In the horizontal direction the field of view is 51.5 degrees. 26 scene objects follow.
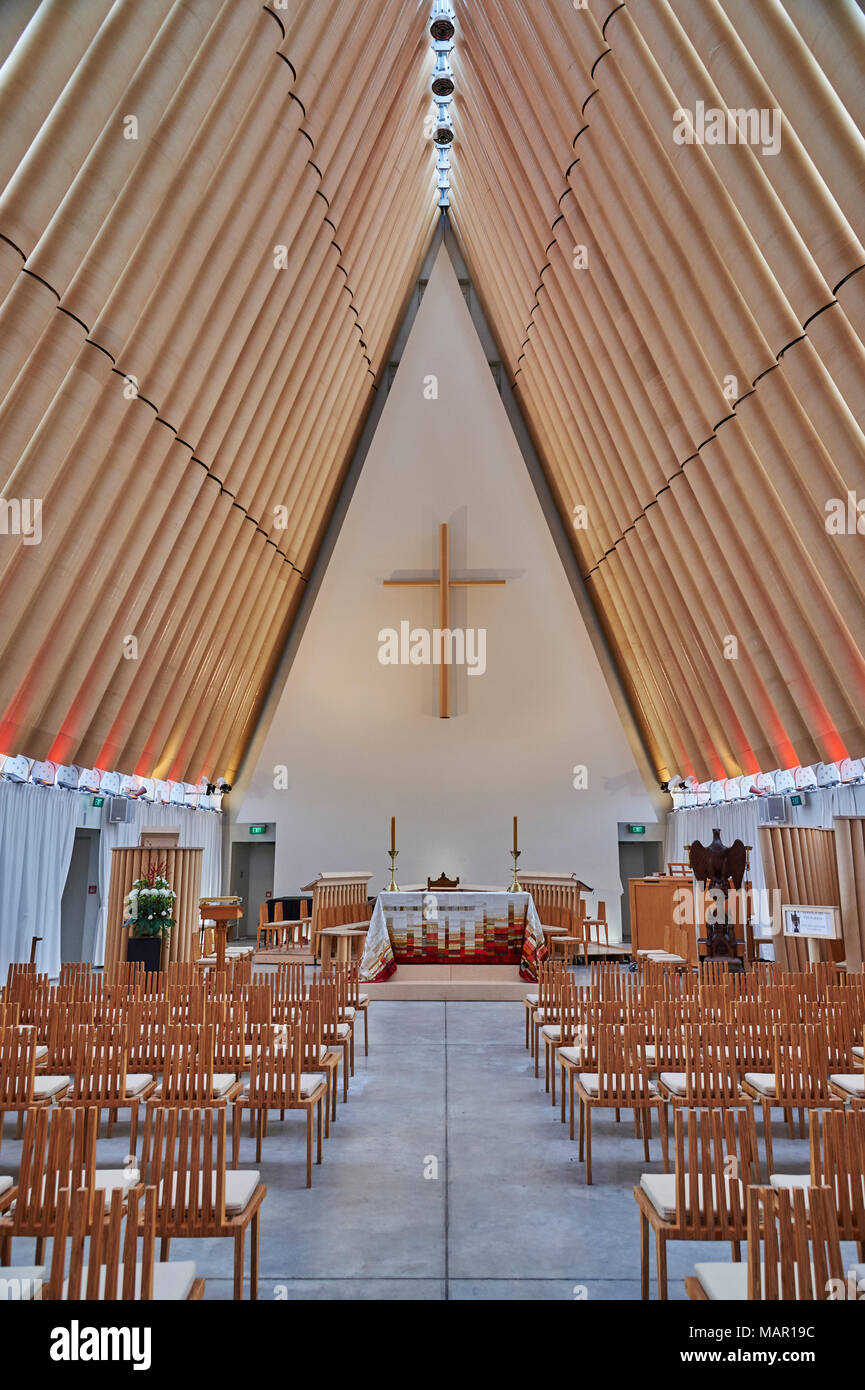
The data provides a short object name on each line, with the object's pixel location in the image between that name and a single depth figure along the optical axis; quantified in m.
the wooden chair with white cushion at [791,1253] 2.37
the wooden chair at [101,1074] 4.54
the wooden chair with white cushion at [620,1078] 4.55
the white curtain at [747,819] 10.05
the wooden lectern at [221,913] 12.76
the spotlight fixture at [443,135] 14.66
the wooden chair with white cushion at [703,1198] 3.09
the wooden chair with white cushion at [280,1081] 4.55
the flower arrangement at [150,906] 8.73
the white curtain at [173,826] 12.27
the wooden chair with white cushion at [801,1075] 4.51
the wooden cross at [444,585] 15.95
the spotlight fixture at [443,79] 13.21
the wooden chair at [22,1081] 4.23
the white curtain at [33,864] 9.83
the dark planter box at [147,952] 8.86
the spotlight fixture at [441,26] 12.25
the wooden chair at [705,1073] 4.44
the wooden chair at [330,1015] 5.94
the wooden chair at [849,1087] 4.38
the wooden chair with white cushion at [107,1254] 2.33
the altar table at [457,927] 10.97
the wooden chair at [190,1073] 4.26
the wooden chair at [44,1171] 2.95
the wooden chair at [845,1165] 3.06
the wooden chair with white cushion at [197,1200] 3.09
